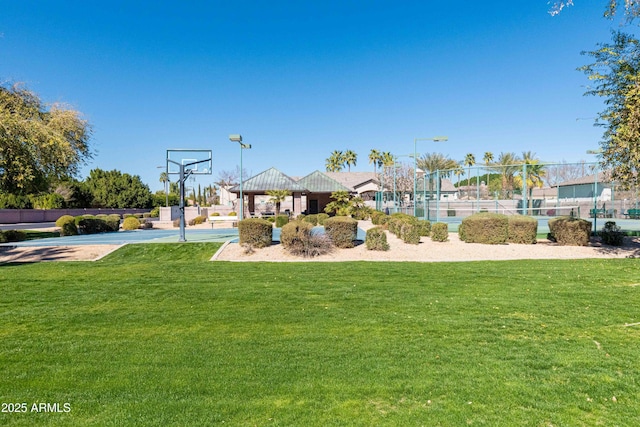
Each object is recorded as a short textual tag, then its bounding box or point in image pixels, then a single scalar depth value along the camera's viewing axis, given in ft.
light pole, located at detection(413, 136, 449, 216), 72.54
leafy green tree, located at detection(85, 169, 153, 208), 151.84
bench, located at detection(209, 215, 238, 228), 90.60
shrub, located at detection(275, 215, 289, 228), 80.59
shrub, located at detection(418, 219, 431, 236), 54.09
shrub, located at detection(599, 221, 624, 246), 48.03
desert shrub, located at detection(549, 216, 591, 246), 47.83
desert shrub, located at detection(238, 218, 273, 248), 45.76
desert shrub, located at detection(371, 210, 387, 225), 72.99
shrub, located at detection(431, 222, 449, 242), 50.03
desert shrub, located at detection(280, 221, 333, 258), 42.88
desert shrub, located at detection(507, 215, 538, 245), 49.01
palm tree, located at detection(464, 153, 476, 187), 248.13
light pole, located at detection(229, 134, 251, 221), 61.93
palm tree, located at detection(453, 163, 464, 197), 63.39
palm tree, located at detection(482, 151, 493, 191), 243.87
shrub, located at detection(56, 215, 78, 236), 70.18
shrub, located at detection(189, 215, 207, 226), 99.91
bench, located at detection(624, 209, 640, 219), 85.20
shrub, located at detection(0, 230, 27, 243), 58.70
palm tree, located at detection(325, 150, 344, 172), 271.49
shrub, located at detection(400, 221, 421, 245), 48.55
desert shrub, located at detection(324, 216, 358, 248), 46.09
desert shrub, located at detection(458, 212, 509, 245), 48.88
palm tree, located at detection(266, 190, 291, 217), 104.70
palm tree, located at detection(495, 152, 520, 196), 177.06
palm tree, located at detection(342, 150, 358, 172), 273.54
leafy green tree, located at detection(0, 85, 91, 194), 44.14
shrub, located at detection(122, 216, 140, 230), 88.53
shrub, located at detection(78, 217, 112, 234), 73.67
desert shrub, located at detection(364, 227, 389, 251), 45.27
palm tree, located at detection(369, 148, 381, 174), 269.85
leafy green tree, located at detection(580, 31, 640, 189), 29.91
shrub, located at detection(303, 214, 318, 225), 80.34
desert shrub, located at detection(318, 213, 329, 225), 81.35
